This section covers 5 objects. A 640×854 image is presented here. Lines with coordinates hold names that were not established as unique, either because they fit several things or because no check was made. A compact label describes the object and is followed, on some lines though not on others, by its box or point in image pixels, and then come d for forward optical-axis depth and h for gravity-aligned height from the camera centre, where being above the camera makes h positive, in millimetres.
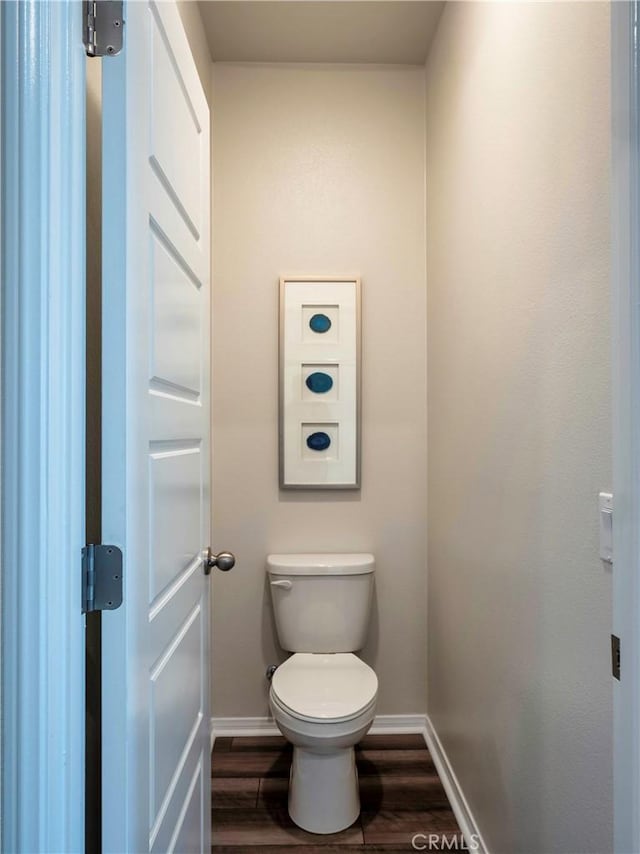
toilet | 1648 -840
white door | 769 -11
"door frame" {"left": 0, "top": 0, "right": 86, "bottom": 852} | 668 -5
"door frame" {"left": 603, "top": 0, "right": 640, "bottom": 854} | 702 +46
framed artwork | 2248 +196
